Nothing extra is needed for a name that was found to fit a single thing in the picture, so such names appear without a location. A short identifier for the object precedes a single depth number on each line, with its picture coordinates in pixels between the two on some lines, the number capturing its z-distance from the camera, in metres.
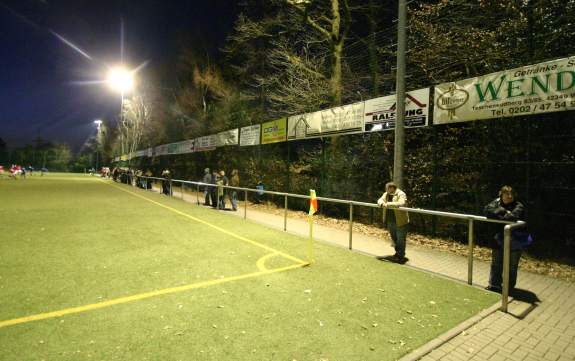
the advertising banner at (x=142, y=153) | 33.91
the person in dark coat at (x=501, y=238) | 4.43
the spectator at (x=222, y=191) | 13.22
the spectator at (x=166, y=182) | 19.64
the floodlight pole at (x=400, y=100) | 7.14
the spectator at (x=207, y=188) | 14.59
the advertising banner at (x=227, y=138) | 16.54
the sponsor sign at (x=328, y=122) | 9.69
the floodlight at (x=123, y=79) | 27.09
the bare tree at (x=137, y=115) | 39.66
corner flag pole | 5.61
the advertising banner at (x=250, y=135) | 14.62
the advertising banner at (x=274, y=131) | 12.78
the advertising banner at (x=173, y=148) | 25.36
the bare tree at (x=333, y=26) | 13.05
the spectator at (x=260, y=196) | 14.80
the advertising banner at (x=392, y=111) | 7.86
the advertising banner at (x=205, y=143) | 18.88
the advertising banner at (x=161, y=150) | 28.04
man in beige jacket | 5.98
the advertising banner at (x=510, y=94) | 5.62
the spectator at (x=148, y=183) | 23.80
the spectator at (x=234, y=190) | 12.95
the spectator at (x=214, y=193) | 13.89
